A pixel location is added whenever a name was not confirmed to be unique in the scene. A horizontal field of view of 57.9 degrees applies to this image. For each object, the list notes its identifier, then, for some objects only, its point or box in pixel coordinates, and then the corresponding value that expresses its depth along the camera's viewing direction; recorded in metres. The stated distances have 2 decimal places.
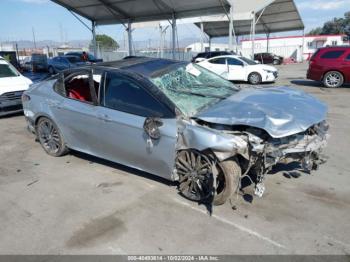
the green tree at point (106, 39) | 86.52
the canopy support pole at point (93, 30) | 21.37
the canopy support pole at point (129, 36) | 21.19
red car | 13.29
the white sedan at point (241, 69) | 15.51
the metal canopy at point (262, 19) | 21.77
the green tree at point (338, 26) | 86.34
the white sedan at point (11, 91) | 8.36
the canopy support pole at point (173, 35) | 19.59
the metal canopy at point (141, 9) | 17.03
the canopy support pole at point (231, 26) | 16.48
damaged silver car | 3.51
